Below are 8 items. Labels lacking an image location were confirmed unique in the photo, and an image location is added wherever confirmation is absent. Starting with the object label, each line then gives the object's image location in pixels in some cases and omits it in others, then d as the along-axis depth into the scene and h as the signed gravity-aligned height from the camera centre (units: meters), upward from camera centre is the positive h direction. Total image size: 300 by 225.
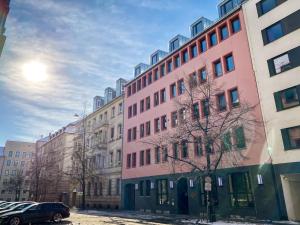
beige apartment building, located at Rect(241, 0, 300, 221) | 19.89 +8.33
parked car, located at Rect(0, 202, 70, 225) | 18.73 -1.11
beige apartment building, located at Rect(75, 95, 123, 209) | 40.59 +6.57
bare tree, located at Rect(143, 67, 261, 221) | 20.87 +5.27
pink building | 22.14 +8.22
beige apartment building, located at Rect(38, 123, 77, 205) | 57.77 +6.19
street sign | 19.33 +0.60
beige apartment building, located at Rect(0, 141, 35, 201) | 93.54 +13.19
